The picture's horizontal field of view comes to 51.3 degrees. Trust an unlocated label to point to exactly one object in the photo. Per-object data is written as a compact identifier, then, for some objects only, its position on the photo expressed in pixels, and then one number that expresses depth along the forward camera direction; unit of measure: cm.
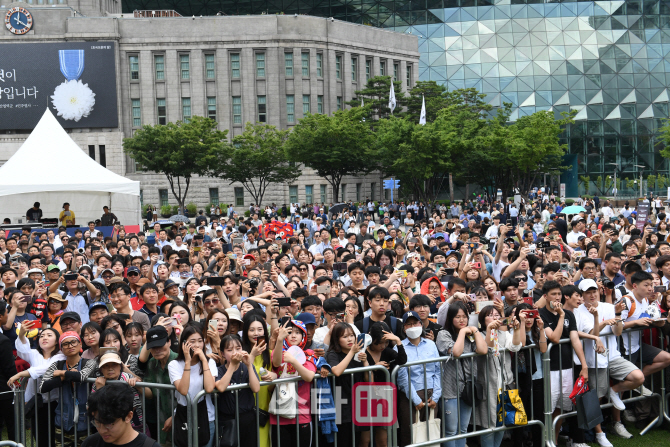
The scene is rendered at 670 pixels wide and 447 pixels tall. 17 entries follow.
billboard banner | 4994
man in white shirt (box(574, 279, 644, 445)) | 752
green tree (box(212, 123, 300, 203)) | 4638
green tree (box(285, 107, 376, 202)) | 4394
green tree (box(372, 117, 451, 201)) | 3772
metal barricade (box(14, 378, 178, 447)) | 600
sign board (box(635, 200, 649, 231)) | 2104
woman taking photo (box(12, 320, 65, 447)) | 641
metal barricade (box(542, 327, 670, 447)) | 713
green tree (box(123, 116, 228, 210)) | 4522
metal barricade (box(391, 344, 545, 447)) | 645
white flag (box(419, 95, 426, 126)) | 4047
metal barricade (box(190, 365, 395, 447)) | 569
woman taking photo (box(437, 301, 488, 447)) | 672
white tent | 2116
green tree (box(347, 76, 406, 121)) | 5425
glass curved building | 7031
